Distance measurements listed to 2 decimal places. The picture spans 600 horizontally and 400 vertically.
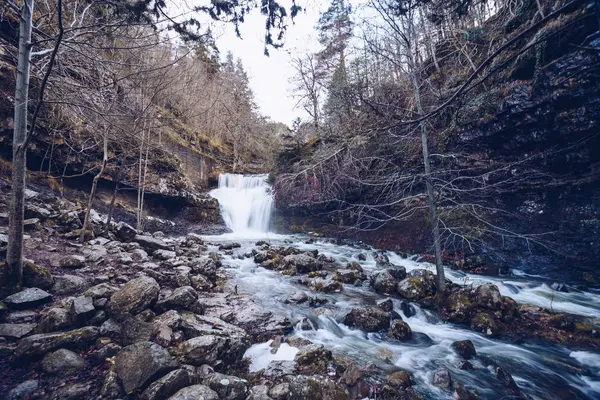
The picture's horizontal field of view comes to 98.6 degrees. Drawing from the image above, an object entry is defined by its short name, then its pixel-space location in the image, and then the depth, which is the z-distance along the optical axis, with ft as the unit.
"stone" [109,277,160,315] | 12.53
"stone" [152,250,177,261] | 24.39
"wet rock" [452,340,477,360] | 13.53
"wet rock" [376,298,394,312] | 17.95
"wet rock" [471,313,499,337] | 15.23
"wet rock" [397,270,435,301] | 19.61
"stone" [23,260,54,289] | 13.25
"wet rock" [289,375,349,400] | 9.10
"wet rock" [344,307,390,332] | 15.78
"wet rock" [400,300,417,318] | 18.06
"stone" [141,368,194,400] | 8.18
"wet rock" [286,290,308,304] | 19.39
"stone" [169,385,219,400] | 8.21
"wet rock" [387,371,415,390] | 10.78
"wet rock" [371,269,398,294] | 21.27
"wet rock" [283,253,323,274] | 26.94
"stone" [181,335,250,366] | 10.35
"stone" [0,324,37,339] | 9.88
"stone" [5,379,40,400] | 7.90
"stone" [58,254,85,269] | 17.19
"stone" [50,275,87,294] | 13.82
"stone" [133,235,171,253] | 26.76
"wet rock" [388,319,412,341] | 15.23
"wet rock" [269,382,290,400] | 9.32
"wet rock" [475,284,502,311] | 16.92
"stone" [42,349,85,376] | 8.98
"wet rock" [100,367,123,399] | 8.36
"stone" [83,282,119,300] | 12.80
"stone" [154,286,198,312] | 13.76
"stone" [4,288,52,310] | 11.42
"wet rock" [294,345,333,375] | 11.46
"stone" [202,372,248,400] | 8.96
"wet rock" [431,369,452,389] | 11.26
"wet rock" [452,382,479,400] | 10.40
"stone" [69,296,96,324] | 11.13
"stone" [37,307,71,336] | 10.36
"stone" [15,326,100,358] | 9.11
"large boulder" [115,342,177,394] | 8.56
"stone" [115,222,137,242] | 27.94
